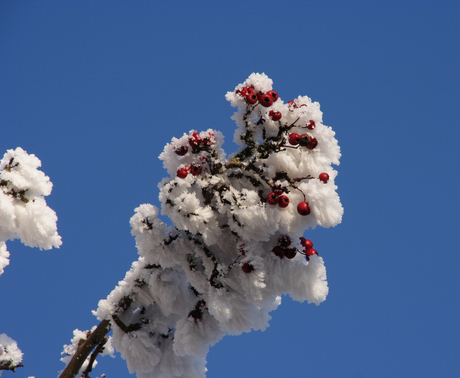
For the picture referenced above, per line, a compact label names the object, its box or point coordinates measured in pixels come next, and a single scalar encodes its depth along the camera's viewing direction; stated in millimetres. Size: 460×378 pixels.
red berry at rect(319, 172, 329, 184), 7281
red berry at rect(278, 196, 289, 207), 7066
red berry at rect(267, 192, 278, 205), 7125
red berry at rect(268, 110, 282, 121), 7689
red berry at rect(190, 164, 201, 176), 7719
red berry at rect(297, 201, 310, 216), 6973
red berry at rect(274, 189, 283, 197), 7153
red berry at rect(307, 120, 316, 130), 7668
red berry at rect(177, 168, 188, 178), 7613
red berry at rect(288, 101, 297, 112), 7827
